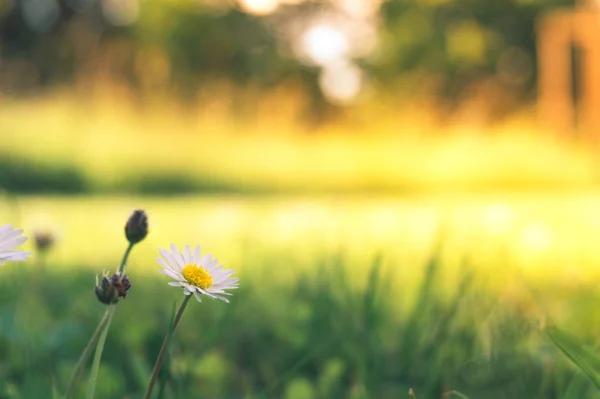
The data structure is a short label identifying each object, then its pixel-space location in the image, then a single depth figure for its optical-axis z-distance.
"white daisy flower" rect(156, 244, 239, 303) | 0.42
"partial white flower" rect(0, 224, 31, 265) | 0.39
